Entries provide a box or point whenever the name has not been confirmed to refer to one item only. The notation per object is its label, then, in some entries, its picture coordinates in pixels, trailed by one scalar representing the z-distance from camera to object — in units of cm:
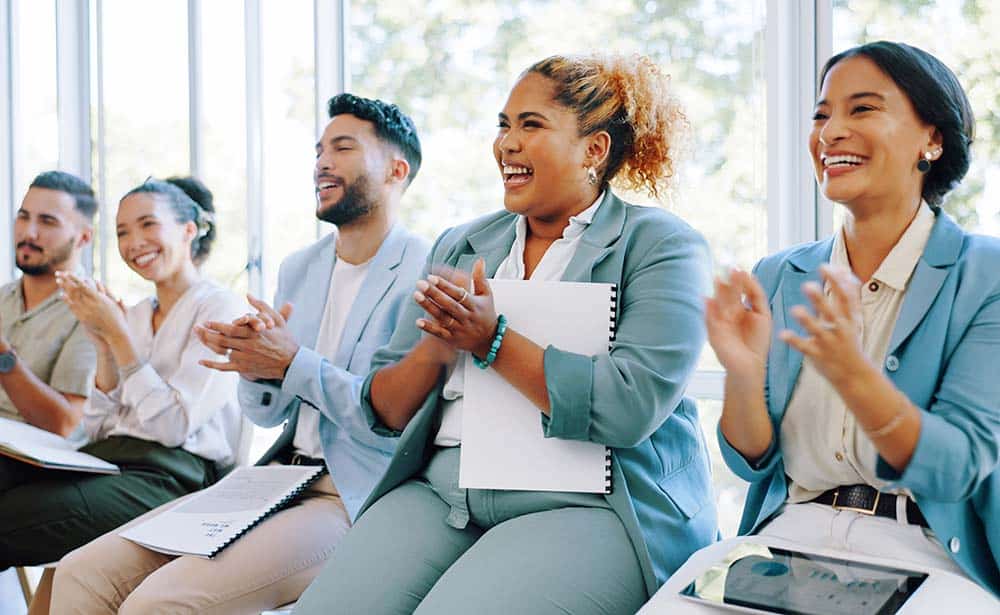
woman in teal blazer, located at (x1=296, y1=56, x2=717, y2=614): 168
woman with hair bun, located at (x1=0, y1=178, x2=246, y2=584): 261
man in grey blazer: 210
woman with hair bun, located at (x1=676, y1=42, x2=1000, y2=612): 145
